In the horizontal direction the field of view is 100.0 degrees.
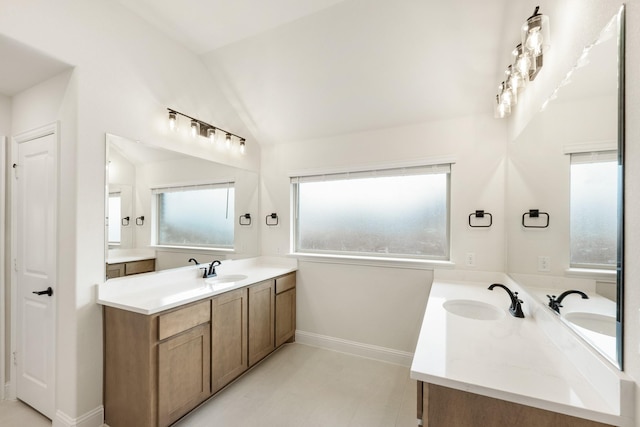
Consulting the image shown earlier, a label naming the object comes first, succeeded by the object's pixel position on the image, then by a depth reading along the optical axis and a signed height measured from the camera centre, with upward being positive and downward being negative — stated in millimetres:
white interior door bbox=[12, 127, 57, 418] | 1953 -443
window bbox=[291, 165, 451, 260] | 2779 -4
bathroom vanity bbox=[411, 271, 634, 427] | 888 -632
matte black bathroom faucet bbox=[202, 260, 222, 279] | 2714 -622
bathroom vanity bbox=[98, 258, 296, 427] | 1744 -965
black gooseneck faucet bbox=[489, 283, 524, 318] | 1662 -587
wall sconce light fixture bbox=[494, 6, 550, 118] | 1331 +875
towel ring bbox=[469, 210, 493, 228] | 2448 -19
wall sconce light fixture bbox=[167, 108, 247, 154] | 2415 +834
